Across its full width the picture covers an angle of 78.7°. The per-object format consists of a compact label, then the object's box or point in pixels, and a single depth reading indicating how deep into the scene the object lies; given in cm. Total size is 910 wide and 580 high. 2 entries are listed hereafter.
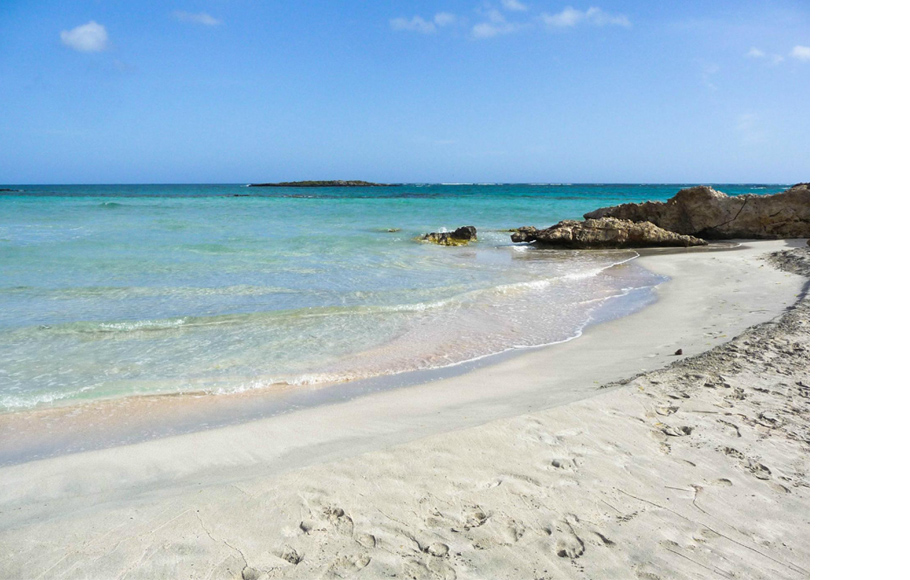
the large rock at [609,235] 1612
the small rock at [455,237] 1700
